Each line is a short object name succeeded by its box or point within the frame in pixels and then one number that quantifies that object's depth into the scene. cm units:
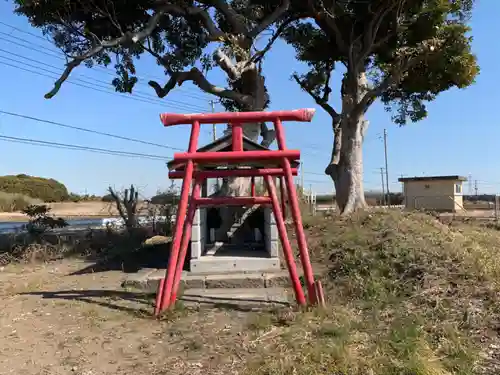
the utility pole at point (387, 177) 3917
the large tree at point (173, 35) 1188
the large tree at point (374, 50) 1282
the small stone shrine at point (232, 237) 847
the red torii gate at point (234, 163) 604
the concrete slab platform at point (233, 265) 849
